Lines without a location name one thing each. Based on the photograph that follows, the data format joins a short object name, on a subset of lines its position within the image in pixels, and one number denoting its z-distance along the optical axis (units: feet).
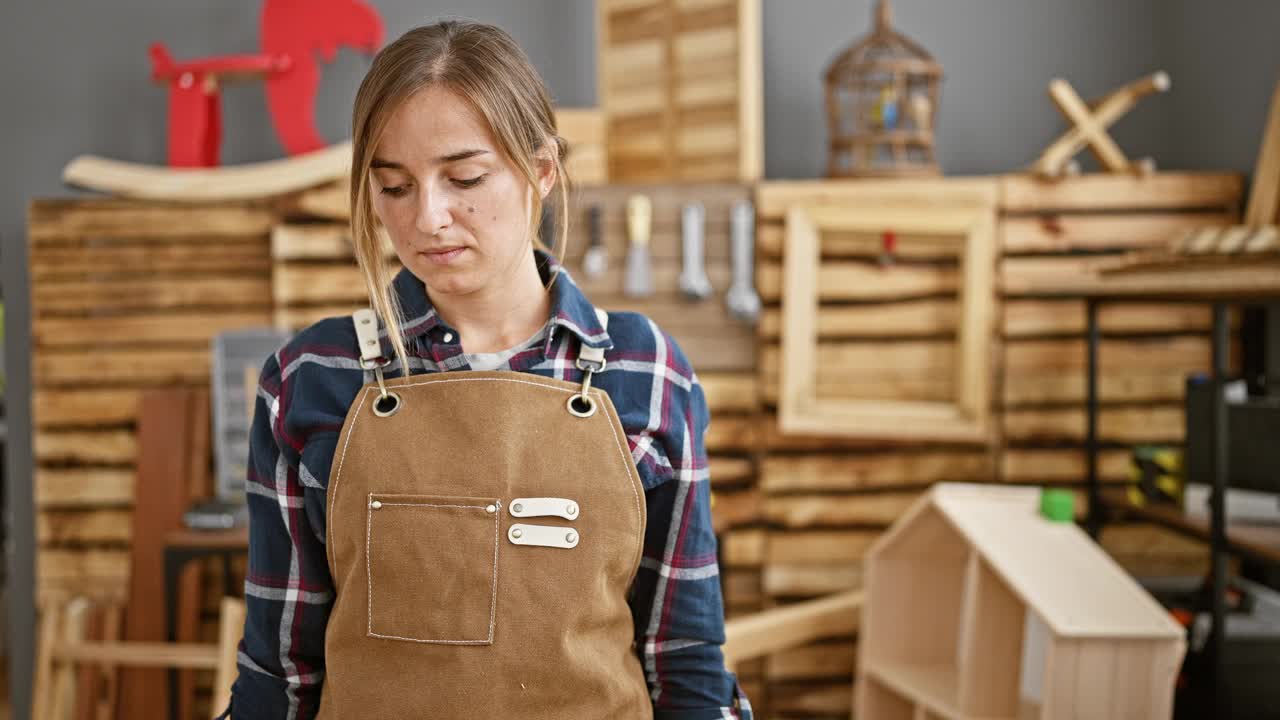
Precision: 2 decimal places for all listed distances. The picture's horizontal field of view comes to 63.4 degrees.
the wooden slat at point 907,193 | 11.85
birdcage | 11.57
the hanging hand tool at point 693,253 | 12.12
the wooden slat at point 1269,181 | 9.97
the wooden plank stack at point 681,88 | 11.98
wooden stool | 11.40
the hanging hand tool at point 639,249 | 12.14
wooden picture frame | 11.84
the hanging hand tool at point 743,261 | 12.10
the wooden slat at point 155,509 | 12.21
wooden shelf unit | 7.38
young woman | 4.19
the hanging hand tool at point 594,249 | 12.21
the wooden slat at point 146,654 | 11.35
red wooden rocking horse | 12.19
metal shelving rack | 8.74
